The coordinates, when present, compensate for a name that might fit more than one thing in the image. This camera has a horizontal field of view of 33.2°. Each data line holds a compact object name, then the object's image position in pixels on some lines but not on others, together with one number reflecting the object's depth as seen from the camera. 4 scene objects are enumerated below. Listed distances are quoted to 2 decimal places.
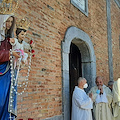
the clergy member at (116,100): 5.47
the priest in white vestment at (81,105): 4.82
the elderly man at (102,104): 5.44
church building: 4.13
